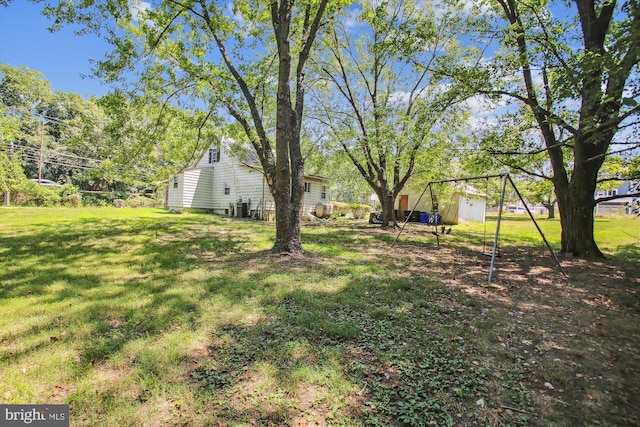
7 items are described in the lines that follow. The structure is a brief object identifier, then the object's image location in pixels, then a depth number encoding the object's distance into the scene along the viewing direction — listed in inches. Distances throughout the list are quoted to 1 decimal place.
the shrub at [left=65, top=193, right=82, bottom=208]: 782.7
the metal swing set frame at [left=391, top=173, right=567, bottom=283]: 216.8
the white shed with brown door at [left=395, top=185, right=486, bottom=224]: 796.6
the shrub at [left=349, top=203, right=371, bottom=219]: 988.6
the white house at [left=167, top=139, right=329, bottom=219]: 719.7
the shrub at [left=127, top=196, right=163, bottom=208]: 1015.7
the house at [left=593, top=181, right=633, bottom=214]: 1407.4
